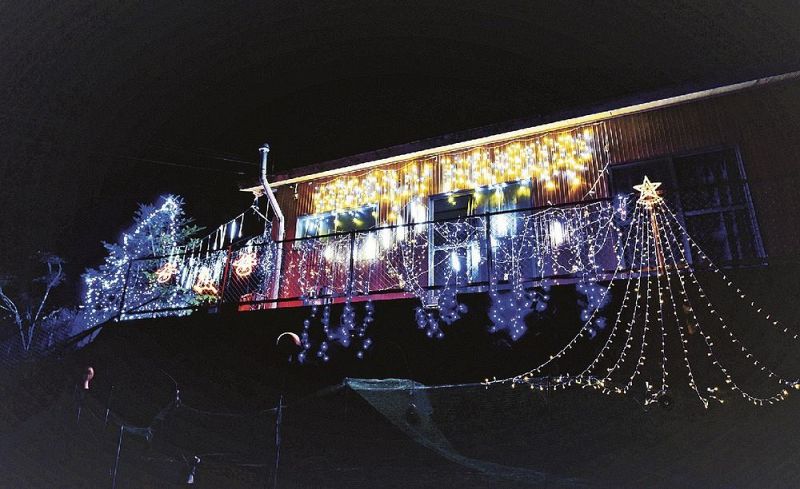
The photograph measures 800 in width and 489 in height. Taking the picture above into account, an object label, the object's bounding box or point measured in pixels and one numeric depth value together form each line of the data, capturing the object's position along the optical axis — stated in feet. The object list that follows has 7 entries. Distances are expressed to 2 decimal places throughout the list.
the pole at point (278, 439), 18.17
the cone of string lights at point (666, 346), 16.76
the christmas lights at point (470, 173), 24.84
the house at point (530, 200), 21.26
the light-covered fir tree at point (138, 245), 45.66
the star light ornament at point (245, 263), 27.86
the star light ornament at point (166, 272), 38.87
